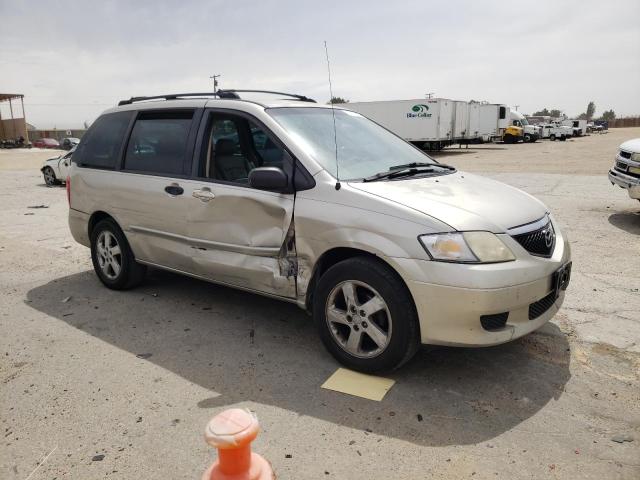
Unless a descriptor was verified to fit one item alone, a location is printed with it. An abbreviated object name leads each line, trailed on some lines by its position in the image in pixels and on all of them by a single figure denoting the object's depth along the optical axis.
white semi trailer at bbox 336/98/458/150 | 26.86
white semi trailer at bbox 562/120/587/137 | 51.20
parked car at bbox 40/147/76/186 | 15.13
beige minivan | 3.04
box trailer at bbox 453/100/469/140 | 29.38
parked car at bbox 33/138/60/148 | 43.16
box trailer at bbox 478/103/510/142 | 34.34
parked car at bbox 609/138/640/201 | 7.84
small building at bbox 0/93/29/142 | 45.97
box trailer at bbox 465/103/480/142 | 31.97
